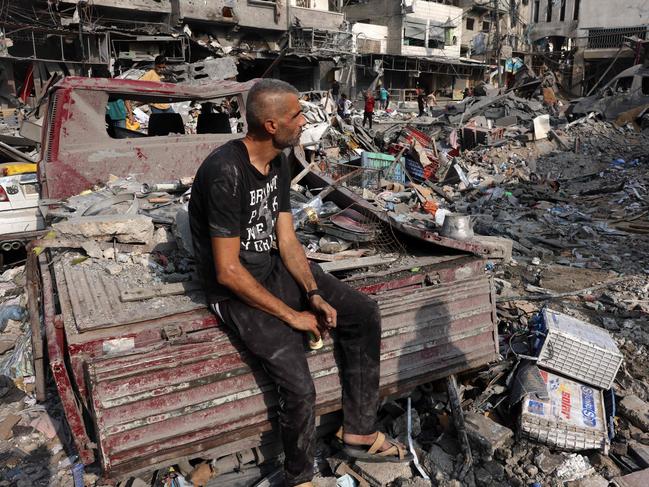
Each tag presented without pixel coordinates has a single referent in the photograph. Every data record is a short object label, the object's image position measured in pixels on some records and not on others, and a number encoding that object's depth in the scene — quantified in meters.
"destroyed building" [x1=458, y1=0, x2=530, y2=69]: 39.38
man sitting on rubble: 2.26
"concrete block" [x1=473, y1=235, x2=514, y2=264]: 3.17
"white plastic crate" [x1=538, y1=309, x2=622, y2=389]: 3.09
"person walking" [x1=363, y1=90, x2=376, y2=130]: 19.23
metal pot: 3.20
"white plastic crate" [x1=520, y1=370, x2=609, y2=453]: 2.83
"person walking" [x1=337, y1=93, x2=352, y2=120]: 18.88
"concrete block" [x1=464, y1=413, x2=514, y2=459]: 2.79
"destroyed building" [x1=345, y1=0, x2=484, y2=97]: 33.03
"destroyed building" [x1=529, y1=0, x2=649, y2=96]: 35.84
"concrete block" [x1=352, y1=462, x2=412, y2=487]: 2.61
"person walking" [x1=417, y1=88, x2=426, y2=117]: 22.94
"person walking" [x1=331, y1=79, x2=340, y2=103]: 23.92
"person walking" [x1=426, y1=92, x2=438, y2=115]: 26.41
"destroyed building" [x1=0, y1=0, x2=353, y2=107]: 18.11
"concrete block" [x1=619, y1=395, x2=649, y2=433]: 3.07
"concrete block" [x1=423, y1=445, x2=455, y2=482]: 2.69
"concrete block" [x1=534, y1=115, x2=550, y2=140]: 15.02
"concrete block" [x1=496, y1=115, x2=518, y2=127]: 17.11
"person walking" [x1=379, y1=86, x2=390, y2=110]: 26.20
